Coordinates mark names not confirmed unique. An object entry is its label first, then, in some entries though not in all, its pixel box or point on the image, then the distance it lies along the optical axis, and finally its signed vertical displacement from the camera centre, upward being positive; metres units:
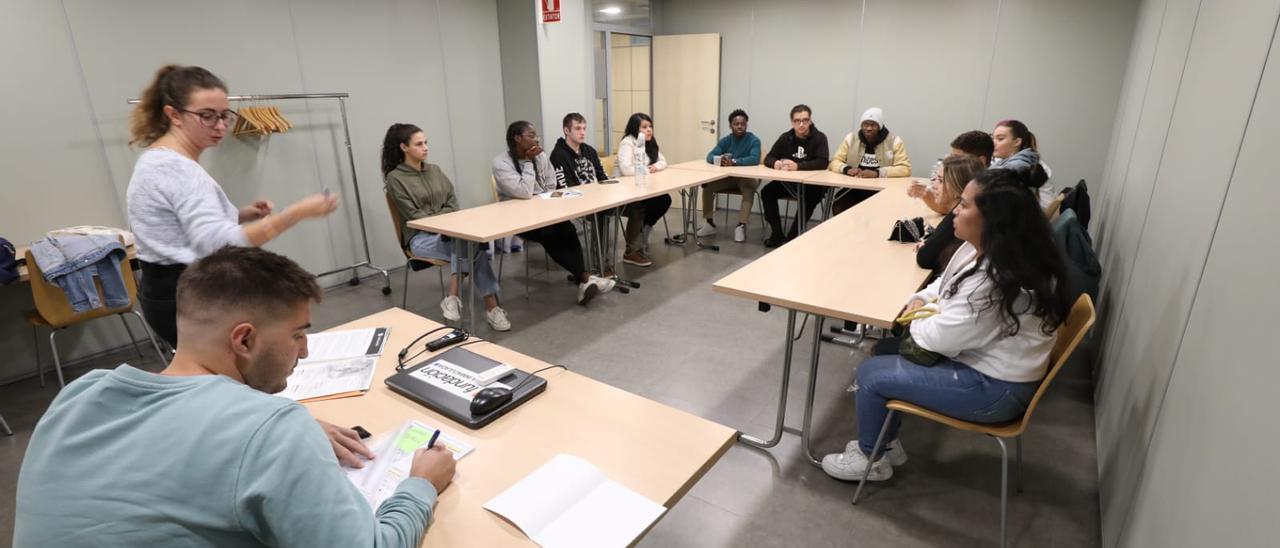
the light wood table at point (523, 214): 3.22 -0.72
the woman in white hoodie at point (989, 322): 1.69 -0.68
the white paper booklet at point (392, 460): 1.13 -0.72
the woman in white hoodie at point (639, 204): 5.12 -0.97
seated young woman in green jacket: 3.71 -0.66
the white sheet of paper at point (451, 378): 1.45 -0.70
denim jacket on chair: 2.64 -0.75
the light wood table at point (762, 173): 5.16 -0.75
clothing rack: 3.91 -0.86
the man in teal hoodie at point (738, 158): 5.86 -0.68
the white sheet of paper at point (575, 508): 1.02 -0.73
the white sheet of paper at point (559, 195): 4.15 -0.72
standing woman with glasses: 1.71 -0.26
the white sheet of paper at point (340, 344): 1.68 -0.71
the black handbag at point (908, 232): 2.93 -0.70
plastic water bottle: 4.77 -0.64
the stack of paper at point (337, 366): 1.50 -0.72
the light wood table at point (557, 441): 1.09 -0.73
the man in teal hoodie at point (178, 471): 0.75 -0.46
